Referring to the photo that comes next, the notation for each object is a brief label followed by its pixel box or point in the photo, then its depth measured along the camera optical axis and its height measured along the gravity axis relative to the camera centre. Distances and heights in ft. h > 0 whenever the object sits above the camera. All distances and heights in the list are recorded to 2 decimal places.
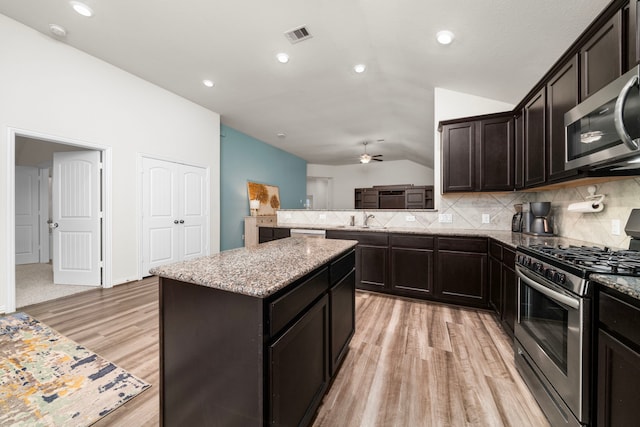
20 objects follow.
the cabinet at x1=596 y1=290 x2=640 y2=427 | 2.97 -1.89
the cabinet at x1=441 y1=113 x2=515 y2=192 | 9.57 +2.40
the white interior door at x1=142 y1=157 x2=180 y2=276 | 13.41 +0.01
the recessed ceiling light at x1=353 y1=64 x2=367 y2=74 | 11.09 +6.55
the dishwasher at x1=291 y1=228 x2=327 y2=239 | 12.27 -0.95
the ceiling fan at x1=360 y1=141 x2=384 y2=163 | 21.68 +4.86
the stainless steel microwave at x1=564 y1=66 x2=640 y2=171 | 3.99 +1.61
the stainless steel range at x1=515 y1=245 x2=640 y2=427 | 3.76 -1.99
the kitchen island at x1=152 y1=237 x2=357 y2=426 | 3.14 -1.80
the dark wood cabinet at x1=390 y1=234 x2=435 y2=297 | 10.08 -2.10
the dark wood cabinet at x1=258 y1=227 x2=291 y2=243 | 13.83 -1.15
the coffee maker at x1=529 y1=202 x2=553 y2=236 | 8.52 -0.17
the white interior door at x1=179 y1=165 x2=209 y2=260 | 15.42 +0.08
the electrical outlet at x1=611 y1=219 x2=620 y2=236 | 6.03 -0.31
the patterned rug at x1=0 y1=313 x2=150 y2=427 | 4.66 -3.73
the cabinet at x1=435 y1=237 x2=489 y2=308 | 9.23 -2.17
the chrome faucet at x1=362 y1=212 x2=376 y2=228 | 13.06 -0.34
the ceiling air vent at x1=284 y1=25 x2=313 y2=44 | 9.13 +6.70
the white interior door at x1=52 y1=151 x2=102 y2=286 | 11.83 -0.24
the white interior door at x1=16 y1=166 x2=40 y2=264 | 17.35 -0.23
